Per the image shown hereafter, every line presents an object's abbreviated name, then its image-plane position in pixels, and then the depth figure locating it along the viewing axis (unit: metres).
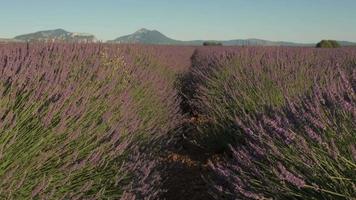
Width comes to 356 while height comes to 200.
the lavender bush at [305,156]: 2.17
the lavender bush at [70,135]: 2.44
